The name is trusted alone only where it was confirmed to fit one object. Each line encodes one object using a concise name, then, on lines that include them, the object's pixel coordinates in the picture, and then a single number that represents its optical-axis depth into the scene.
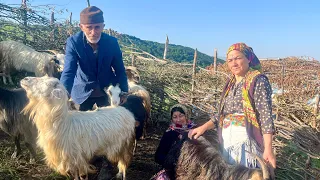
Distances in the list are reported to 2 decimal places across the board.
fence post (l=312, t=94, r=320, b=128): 3.02
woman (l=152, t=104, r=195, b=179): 3.06
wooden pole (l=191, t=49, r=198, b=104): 5.91
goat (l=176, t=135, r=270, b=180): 2.21
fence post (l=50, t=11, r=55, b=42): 10.13
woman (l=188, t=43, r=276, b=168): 2.10
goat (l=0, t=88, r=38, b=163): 3.91
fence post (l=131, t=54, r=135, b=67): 7.40
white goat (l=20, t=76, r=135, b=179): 2.75
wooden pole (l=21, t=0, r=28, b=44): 8.98
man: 3.06
